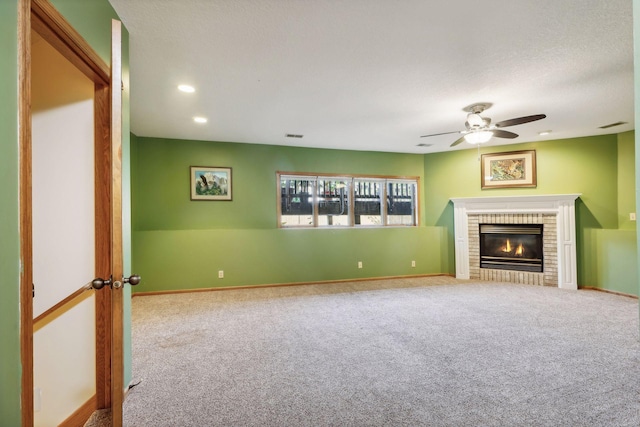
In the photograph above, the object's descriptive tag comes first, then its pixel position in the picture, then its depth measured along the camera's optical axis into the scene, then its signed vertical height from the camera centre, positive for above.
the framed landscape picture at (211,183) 5.06 +0.58
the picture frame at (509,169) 5.39 +0.78
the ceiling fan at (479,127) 3.49 +1.00
